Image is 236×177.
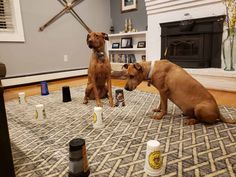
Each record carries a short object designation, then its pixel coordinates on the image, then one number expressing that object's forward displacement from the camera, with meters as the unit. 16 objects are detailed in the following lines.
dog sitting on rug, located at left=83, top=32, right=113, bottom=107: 2.31
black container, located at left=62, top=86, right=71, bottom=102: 2.64
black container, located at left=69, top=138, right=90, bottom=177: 1.03
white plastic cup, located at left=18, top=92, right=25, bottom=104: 2.64
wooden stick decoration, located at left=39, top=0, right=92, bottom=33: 4.25
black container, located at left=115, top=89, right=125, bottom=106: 2.39
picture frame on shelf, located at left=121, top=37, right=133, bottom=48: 4.66
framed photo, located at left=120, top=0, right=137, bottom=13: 4.71
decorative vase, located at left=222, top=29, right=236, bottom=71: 2.97
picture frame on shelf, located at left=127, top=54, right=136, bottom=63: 4.60
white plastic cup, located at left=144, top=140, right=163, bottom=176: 1.08
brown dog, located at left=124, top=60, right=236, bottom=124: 1.70
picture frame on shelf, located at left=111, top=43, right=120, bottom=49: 4.89
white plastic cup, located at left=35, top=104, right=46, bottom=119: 1.96
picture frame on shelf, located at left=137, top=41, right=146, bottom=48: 4.41
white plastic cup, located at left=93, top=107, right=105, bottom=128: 1.76
